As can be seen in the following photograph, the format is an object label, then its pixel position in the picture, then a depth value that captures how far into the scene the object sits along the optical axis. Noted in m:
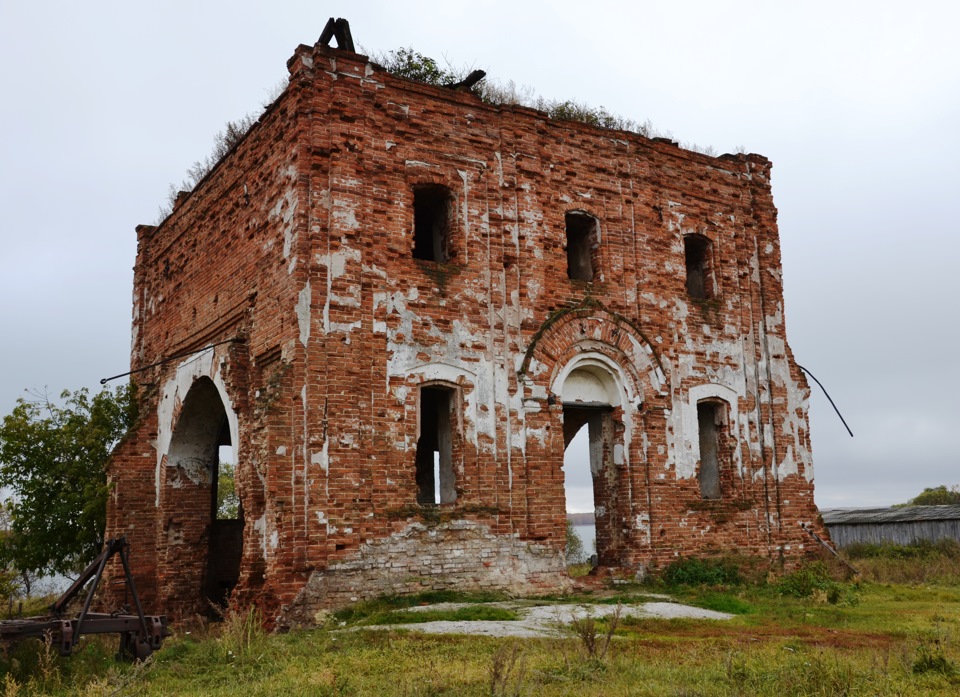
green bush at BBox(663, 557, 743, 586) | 13.59
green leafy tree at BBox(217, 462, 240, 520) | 31.62
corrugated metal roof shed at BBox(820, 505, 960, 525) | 22.05
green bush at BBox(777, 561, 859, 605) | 12.87
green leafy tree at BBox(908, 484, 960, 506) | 34.08
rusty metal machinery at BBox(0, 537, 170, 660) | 8.40
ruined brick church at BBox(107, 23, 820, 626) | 11.55
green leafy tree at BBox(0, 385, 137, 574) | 15.83
